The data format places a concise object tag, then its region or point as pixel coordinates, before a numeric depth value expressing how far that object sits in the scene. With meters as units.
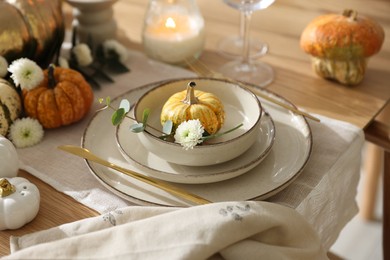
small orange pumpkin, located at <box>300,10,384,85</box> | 1.23
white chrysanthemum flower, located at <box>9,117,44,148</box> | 1.13
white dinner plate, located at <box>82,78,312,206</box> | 1.01
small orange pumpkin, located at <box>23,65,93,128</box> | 1.14
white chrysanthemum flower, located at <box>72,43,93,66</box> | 1.29
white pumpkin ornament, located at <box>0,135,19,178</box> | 1.03
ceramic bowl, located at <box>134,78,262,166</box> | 1.01
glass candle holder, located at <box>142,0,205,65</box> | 1.32
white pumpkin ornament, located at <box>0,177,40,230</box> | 0.98
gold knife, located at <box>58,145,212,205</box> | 1.00
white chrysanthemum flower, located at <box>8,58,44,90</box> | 1.13
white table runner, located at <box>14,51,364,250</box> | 1.04
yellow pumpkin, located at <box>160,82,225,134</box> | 1.04
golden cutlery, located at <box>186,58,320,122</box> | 1.17
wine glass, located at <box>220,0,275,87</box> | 1.26
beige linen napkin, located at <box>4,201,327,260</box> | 0.92
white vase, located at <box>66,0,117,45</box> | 1.33
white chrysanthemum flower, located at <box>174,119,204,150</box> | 1.00
